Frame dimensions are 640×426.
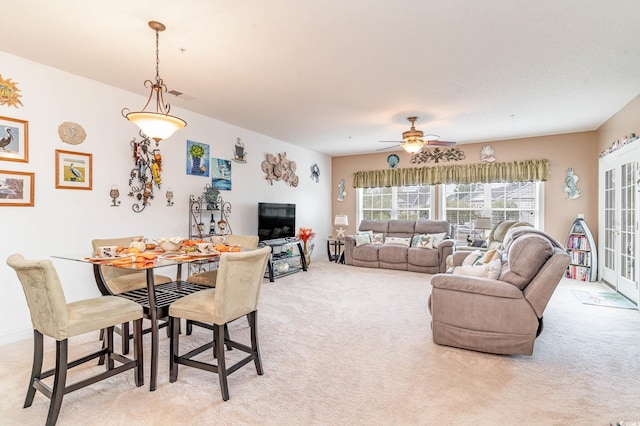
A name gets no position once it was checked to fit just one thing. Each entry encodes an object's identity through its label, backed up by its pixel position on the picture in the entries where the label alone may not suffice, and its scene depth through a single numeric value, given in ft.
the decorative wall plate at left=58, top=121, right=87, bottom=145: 11.12
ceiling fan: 15.31
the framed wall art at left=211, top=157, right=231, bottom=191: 16.92
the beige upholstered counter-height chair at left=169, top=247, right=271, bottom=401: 6.97
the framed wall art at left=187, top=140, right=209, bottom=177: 15.60
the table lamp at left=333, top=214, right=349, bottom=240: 24.76
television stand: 18.57
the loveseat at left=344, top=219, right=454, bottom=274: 20.40
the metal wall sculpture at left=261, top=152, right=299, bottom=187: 20.53
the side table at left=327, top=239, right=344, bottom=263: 24.17
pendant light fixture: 7.92
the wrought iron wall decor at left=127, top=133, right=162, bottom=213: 13.25
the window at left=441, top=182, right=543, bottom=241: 21.12
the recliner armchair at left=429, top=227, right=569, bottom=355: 8.71
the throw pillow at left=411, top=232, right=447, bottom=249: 20.89
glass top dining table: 6.88
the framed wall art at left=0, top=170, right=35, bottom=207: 9.82
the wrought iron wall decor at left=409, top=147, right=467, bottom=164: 22.93
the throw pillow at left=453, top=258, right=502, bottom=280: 9.80
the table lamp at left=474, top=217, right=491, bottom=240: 20.75
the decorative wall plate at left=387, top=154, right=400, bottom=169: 25.05
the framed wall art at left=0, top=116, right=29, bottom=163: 9.82
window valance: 20.54
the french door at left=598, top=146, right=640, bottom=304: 14.07
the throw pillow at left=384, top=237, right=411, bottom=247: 22.25
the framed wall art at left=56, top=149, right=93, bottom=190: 11.06
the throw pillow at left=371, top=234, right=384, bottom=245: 23.30
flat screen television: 19.11
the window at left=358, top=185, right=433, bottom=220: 24.71
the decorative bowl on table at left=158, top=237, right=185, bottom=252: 8.48
